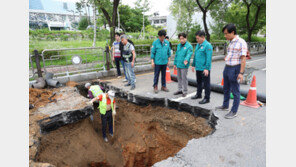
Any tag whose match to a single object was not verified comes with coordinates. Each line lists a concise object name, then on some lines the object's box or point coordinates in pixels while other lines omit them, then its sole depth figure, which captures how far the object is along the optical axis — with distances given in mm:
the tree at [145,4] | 20559
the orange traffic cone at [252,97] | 4039
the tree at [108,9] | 7848
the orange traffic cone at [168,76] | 6577
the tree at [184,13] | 15734
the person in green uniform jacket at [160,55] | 4875
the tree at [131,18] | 34000
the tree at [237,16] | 16406
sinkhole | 3596
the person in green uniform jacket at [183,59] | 4379
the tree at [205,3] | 13335
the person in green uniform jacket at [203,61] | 3912
